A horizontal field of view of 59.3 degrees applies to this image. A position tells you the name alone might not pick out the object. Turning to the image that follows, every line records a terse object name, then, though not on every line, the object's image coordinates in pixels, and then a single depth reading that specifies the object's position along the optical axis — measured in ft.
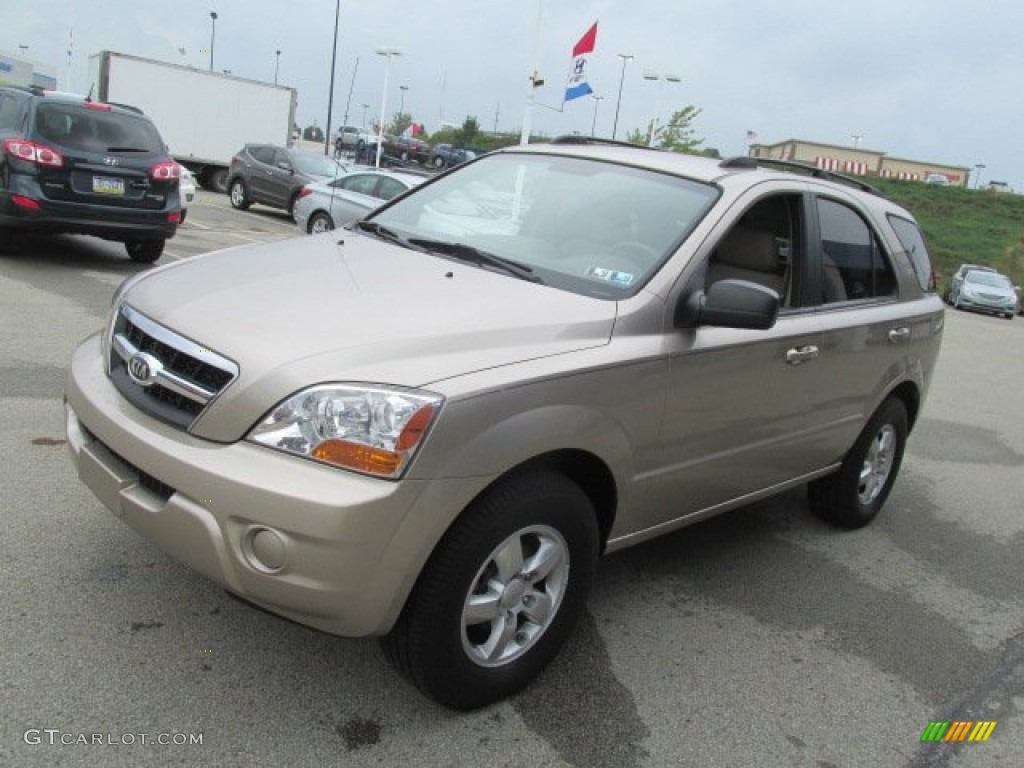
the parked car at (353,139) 147.02
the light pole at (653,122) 97.59
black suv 28.17
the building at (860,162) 230.27
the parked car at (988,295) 80.48
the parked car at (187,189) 48.16
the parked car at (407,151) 151.43
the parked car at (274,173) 63.21
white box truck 74.64
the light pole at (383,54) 112.16
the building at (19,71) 146.00
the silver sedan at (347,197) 43.60
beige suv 7.78
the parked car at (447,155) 146.94
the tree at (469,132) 216.33
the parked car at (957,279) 85.53
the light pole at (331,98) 124.26
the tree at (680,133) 109.50
